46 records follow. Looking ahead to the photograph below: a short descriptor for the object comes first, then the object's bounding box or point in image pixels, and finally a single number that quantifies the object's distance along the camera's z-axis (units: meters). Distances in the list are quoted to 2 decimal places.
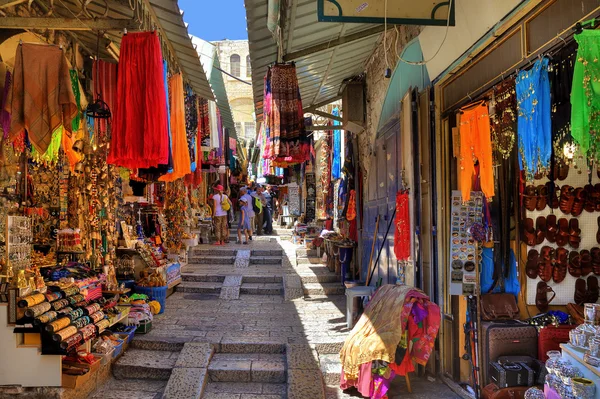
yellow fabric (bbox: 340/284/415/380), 4.29
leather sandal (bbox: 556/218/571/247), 4.59
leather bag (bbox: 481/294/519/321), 4.41
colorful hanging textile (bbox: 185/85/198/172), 8.27
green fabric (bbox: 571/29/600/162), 2.43
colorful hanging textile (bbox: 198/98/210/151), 9.42
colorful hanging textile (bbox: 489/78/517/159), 3.82
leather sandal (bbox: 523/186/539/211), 4.58
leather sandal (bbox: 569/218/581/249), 4.58
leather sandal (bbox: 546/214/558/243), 4.58
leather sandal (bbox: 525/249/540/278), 4.53
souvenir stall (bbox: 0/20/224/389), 4.09
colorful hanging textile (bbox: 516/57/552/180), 3.02
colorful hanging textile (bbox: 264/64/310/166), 6.12
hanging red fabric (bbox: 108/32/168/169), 4.12
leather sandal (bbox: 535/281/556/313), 4.52
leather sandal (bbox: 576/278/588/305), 4.54
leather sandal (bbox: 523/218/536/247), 4.57
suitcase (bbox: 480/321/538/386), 4.13
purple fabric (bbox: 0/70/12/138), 4.42
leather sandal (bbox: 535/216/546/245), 4.58
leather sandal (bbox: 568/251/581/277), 4.56
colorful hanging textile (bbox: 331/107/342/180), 11.78
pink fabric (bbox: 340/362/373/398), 4.35
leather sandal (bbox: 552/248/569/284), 4.54
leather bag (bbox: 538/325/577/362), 4.00
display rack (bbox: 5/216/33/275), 4.50
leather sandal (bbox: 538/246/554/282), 4.51
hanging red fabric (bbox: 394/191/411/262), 5.64
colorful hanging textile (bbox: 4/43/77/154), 3.89
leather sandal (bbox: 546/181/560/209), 4.42
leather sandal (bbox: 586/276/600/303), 4.52
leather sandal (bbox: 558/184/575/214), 4.56
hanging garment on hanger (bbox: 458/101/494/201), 3.99
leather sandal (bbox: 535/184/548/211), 4.58
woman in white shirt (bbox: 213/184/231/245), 13.31
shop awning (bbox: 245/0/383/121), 5.30
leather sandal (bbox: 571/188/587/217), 4.54
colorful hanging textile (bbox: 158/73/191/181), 5.13
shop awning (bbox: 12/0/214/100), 4.86
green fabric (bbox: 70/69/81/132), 5.05
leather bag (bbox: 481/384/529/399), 3.79
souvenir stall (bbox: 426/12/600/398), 3.98
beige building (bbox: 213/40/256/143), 35.69
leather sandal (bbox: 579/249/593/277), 4.55
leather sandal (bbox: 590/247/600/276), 4.52
